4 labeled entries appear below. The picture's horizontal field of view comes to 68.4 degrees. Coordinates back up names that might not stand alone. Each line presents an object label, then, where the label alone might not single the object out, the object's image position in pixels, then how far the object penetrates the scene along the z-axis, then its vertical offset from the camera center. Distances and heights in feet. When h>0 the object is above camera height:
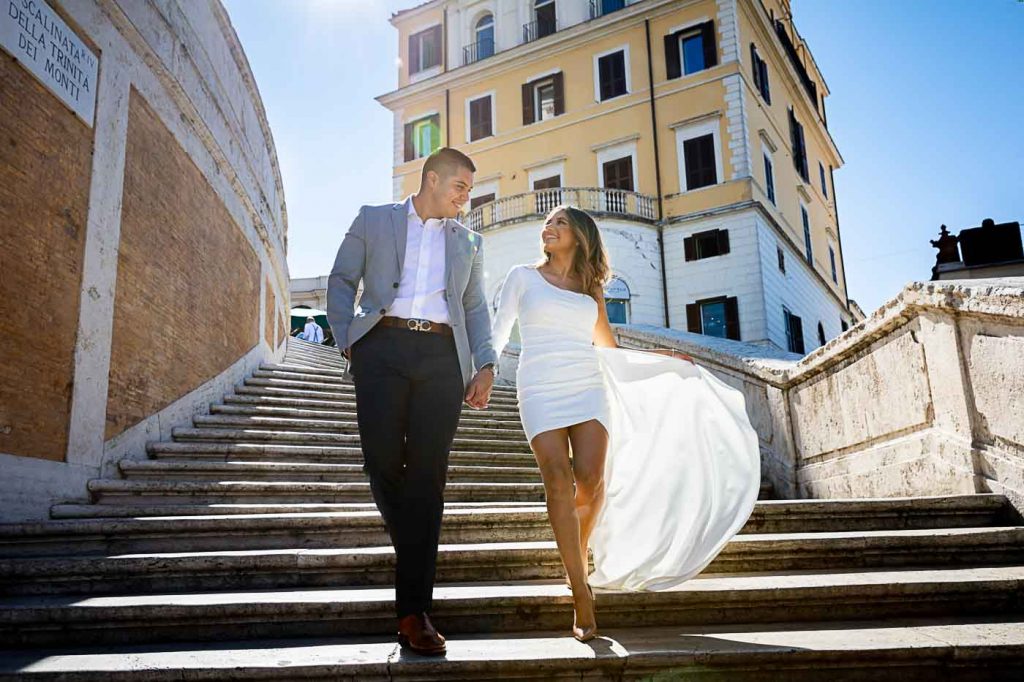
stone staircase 8.20 -1.47
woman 10.05 +0.60
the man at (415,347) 8.80 +1.69
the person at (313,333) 74.02 +14.92
